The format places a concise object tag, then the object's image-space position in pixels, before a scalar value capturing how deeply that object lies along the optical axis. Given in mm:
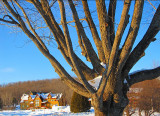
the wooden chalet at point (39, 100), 38269
